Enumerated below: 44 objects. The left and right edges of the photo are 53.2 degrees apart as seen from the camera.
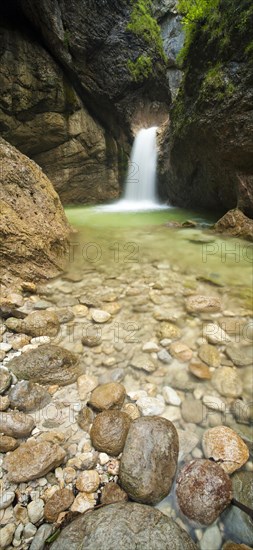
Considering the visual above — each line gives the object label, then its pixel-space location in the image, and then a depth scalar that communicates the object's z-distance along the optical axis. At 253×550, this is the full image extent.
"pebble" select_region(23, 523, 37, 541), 1.18
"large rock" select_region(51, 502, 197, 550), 1.10
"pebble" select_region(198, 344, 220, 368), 2.24
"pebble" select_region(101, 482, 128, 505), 1.33
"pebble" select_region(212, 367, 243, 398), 1.97
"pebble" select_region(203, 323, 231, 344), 2.49
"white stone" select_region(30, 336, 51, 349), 2.40
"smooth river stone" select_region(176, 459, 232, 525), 1.29
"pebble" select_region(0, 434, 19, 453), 1.48
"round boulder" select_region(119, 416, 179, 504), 1.35
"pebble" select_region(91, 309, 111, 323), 2.81
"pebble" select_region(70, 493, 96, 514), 1.29
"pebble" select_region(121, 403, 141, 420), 1.78
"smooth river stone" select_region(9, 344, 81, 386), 1.98
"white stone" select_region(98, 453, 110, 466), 1.50
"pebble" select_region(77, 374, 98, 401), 1.94
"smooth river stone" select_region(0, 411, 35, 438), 1.56
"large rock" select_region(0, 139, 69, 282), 3.41
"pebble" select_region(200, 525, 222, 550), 1.20
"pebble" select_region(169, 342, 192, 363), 2.31
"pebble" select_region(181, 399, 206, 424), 1.78
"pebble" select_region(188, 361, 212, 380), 2.10
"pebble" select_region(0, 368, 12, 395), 1.82
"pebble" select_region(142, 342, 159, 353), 2.41
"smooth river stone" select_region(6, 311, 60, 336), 2.48
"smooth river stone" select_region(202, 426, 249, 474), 1.47
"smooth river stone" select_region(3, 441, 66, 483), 1.36
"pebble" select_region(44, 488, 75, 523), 1.25
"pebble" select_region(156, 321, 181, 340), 2.57
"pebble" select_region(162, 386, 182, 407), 1.89
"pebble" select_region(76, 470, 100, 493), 1.36
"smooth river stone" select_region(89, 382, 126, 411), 1.81
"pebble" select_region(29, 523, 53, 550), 1.15
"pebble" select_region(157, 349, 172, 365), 2.29
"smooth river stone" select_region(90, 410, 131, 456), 1.54
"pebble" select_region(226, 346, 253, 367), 2.24
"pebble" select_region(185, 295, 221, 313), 2.97
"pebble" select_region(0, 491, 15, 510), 1.25
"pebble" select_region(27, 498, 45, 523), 1.23
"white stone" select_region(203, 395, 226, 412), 1.85
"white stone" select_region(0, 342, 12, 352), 2.22
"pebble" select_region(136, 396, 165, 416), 1.81
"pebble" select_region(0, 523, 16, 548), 1.16
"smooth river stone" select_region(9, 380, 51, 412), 1.75
